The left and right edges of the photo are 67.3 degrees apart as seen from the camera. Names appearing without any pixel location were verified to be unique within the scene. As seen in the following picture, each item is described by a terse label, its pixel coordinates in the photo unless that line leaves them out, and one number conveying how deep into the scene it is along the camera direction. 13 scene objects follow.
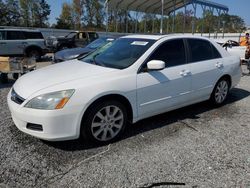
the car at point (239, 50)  9.31
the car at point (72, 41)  14.10
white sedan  2.42
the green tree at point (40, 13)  42.19
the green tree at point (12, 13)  37.69
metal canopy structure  21.73
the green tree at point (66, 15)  43.19
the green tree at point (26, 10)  40.59
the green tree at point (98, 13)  45.78
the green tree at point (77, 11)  44.38
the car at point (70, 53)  6.30
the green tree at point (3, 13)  35.99
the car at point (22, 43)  10.07
